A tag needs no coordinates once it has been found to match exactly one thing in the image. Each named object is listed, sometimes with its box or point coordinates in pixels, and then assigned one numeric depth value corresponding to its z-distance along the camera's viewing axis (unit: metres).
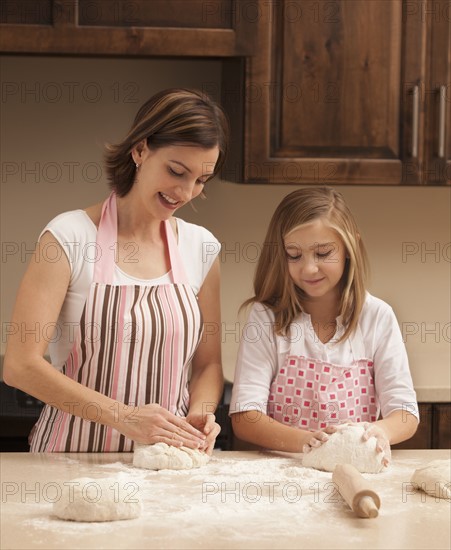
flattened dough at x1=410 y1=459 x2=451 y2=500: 2.34
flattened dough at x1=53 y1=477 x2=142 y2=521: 2.22
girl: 2.71
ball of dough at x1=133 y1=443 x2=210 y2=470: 2.46
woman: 2.55
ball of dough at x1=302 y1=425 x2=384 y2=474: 2.47
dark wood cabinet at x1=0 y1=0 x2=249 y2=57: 3.22
